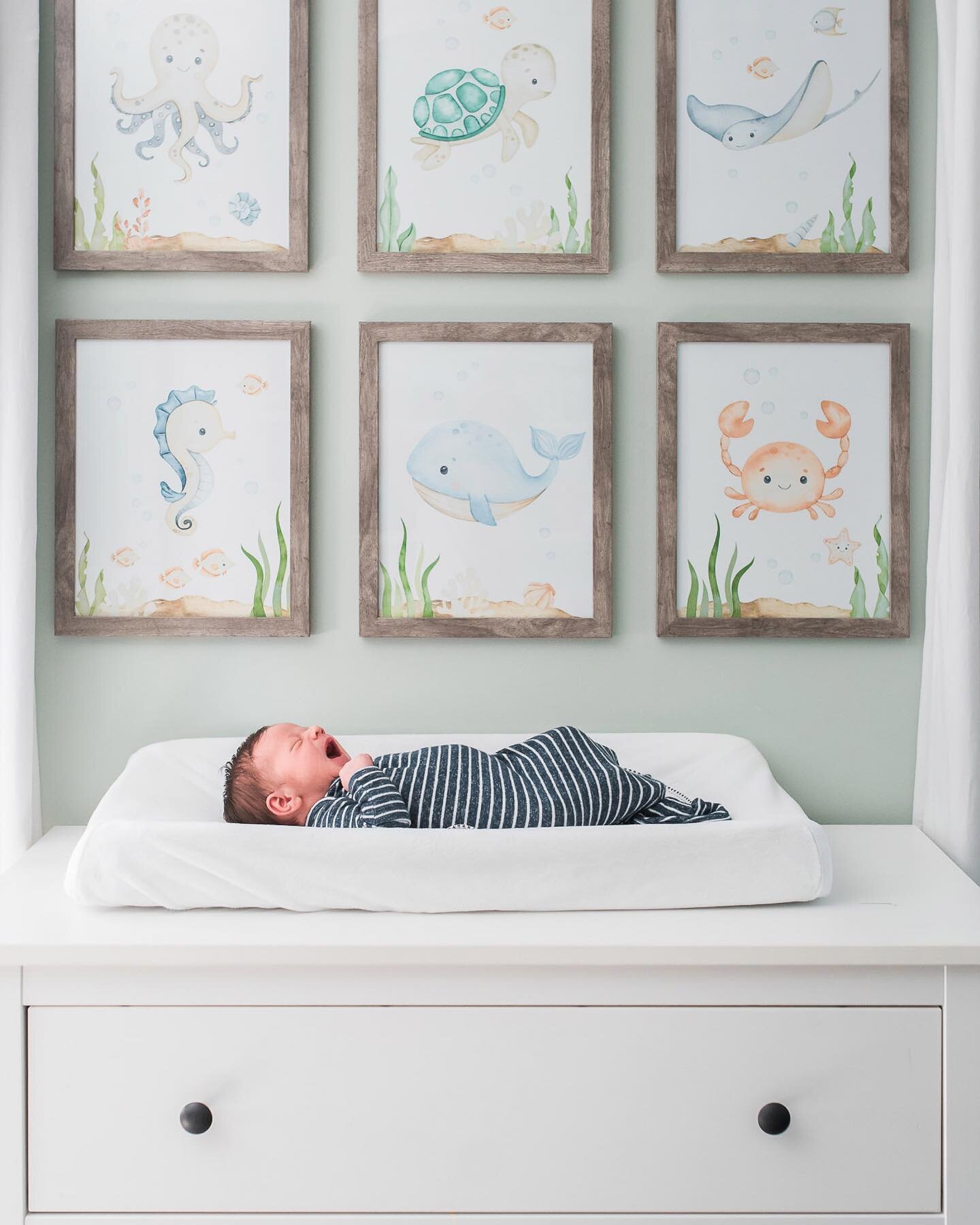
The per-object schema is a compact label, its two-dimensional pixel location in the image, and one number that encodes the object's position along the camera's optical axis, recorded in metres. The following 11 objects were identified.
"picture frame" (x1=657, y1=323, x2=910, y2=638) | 1.56
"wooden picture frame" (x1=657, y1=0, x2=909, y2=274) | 1.53
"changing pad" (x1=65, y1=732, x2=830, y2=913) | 1.12
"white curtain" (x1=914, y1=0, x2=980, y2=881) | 1.39
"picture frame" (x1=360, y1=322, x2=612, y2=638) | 1.56
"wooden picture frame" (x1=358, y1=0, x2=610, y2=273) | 1.53
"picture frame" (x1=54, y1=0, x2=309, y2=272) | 1.53
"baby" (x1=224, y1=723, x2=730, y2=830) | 1.28
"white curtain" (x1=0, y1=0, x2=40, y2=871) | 1.45
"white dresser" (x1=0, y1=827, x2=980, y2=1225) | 1.08
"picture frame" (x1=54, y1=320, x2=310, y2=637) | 1.56
